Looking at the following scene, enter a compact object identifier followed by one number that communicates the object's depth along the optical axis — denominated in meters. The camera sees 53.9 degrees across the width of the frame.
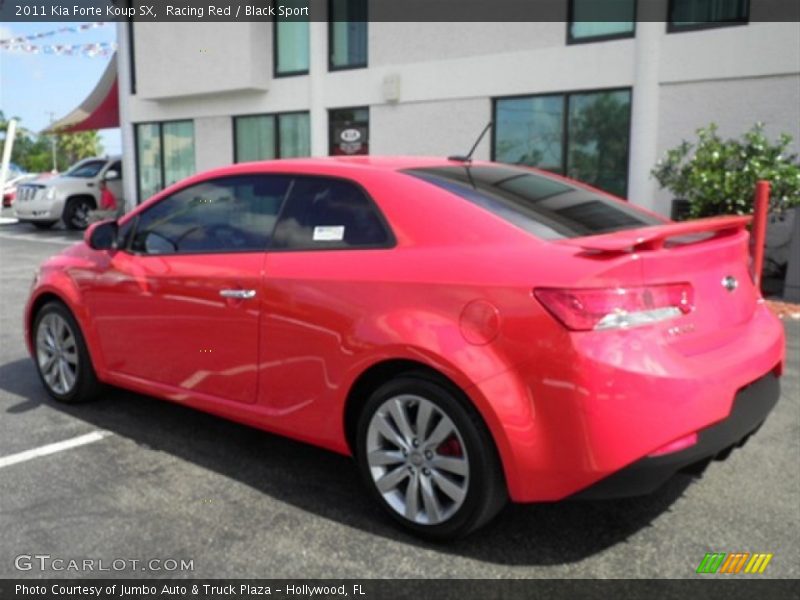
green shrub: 8.62
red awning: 21.03
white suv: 18.16
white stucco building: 10.74
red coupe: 2.73
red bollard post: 7.66
